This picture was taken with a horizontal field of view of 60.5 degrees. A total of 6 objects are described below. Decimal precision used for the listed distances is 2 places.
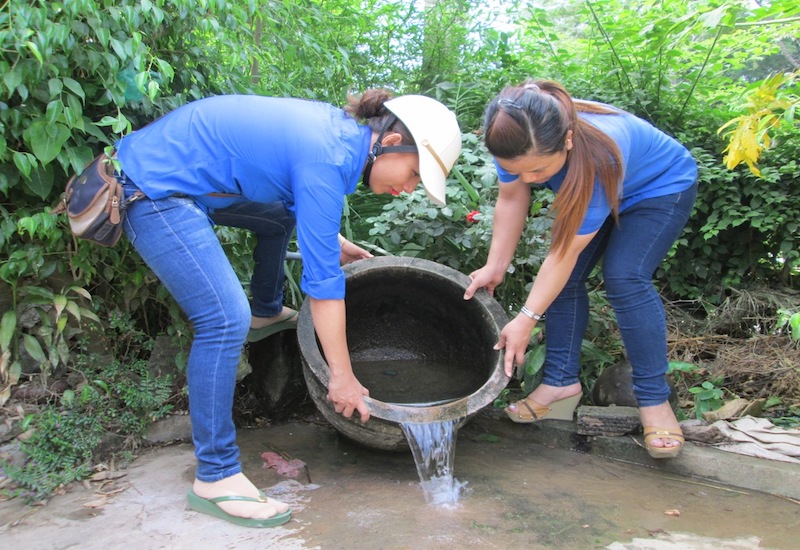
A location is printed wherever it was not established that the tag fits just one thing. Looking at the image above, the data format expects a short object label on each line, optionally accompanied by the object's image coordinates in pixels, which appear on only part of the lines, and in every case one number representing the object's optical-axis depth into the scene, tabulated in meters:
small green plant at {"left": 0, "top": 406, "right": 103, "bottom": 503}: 2.43
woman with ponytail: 2.32
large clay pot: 2.56
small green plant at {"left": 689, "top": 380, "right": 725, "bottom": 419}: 3.17
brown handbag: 2.17
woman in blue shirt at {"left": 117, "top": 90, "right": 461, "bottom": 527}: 2.16
